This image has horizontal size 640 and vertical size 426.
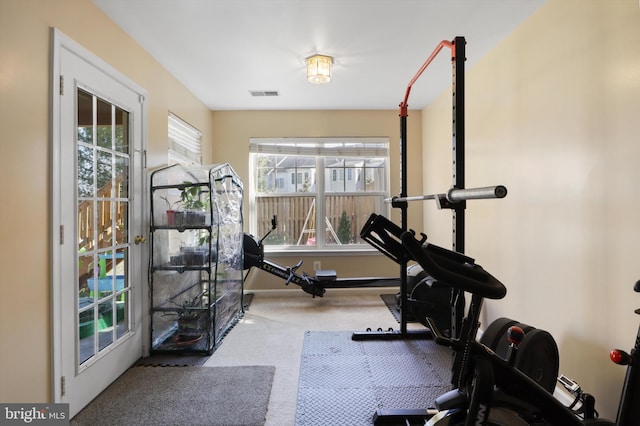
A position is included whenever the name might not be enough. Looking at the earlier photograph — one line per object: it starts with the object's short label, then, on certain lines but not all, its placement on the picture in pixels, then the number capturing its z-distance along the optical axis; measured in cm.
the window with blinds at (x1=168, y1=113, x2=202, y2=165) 304
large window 419
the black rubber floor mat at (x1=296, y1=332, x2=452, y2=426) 184
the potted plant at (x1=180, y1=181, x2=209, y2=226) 256
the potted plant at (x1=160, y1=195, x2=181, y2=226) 255
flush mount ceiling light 259
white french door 168
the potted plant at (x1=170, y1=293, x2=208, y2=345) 260
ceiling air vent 339
